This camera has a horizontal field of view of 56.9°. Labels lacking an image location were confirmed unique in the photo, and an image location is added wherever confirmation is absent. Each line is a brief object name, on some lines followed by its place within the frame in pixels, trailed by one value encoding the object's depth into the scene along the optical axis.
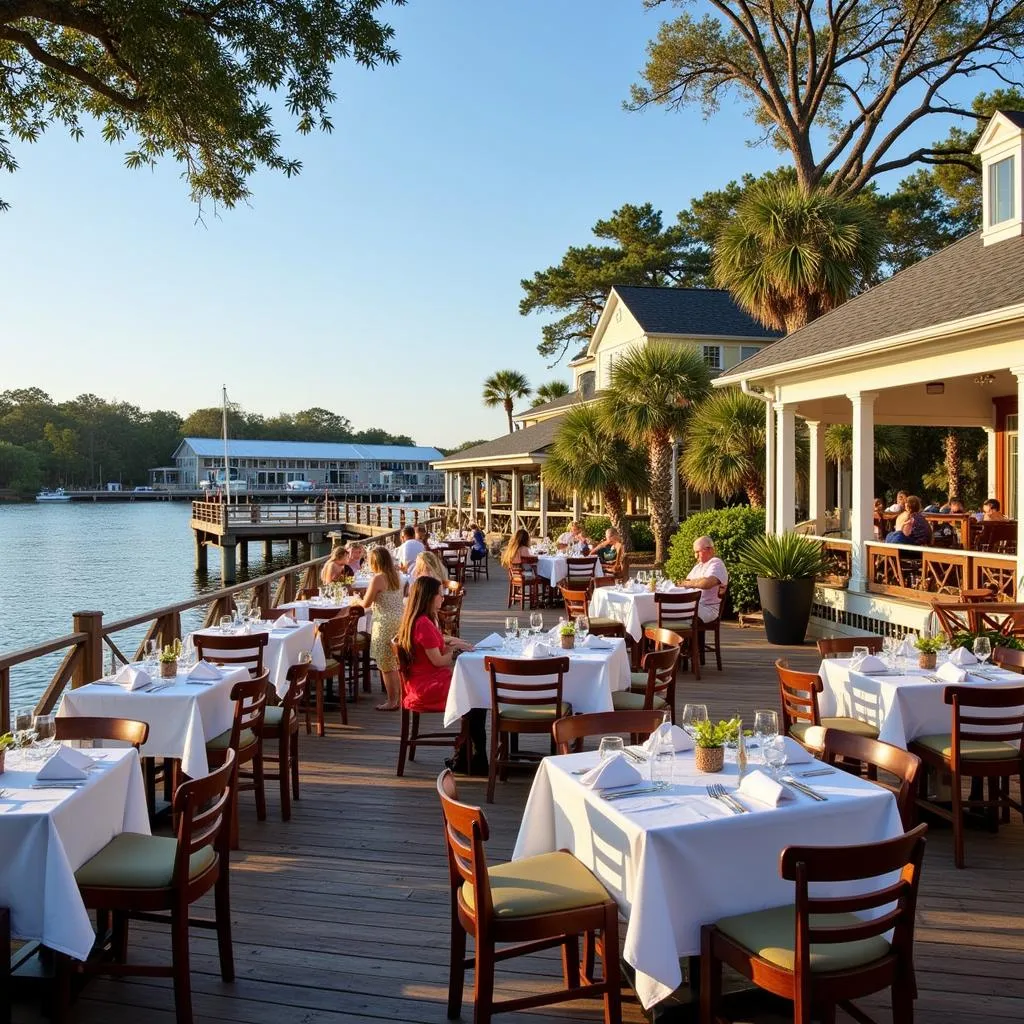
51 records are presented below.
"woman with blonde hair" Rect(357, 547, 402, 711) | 9.31
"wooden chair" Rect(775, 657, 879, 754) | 6.36
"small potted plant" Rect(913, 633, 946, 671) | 6.84
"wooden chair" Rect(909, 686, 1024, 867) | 5.73
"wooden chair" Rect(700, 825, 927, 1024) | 3.07
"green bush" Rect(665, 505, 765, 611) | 15.30
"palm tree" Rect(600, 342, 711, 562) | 21.19
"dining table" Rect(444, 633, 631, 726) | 7.23
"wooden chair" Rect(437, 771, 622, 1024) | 3.51
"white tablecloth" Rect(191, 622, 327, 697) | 8.68
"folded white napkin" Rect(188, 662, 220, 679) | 6.65
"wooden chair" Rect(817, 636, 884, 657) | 7.44
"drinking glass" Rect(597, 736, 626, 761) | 4.25
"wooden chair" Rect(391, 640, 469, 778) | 7.48
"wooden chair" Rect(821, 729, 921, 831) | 3.97
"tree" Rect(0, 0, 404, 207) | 8.82
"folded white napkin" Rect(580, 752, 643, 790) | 4.03
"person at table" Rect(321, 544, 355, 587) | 12.44
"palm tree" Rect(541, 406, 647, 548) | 23.55
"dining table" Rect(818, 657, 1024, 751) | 6.27
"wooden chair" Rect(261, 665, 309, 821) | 6.60
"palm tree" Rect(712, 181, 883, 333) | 20.19
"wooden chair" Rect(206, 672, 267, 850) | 6.06
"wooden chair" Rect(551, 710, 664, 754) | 4.83
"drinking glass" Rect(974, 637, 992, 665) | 6.80
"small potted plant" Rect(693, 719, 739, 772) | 4.23
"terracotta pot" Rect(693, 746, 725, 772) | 4.23
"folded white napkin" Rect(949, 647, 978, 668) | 6.77
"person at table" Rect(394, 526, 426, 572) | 16.06
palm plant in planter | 13.39
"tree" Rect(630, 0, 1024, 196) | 29.14
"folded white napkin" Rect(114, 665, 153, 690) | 6.42
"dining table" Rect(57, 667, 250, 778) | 6.17
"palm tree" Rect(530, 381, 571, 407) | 55.06
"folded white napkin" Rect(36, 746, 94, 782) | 4.23
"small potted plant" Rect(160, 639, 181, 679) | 6.74
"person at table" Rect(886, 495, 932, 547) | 13.20
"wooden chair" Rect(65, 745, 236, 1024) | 3.80
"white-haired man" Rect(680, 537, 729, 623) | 11.92
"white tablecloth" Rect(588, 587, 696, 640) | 11.99
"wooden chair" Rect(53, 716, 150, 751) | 4.96
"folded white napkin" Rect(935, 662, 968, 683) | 6.37
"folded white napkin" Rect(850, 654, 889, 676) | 6.69
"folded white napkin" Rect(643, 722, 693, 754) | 4.48
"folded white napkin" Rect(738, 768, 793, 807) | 3.77
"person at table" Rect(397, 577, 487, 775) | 7.39
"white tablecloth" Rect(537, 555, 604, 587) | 17.95
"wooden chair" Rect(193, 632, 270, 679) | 7.84
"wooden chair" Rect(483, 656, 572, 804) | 6.73
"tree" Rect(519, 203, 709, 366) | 45.28
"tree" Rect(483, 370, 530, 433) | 59.00
